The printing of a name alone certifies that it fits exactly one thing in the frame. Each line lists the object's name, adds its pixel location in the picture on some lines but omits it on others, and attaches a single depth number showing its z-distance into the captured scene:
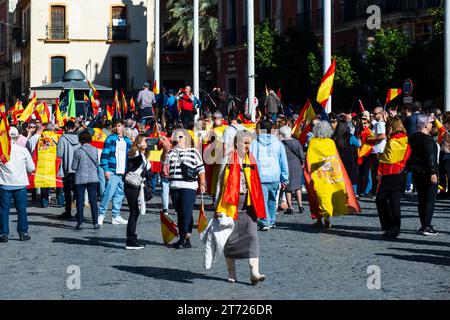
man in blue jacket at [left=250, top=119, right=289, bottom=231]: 15.80
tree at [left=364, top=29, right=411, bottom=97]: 34.41
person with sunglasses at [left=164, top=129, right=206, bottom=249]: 13.72
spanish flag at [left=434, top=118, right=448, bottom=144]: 19.95
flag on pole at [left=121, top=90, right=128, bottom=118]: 34.22
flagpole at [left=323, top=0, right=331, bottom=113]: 27.09
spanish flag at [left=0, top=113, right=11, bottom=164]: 14.57
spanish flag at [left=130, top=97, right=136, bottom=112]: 36.56
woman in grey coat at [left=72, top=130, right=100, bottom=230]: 16.52
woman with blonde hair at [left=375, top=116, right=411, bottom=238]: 14.74
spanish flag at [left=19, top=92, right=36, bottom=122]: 28.09
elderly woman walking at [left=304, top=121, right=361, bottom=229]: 15.63
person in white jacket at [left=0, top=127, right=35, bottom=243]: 14.69
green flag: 31.08
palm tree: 59.12
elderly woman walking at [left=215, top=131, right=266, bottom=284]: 10.76
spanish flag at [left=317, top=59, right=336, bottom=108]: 19.37
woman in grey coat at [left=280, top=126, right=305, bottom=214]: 17.78
